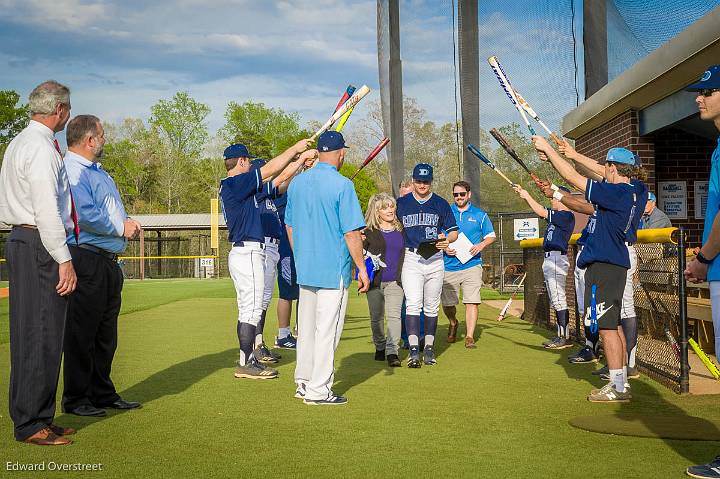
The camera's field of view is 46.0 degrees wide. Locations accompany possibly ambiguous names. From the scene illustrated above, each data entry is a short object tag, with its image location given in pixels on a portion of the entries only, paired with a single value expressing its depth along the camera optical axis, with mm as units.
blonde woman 9578
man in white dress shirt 5434
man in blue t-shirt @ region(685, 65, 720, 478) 4457
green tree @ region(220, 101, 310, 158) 76312
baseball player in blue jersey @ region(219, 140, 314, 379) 8391
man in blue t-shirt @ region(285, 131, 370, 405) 7062
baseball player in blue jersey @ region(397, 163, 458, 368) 9656
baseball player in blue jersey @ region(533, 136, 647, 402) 6879
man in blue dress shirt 6465
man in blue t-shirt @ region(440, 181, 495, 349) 11695
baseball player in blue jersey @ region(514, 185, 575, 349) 10713
